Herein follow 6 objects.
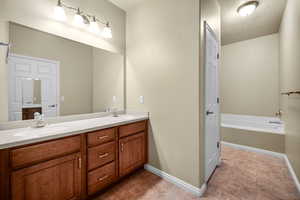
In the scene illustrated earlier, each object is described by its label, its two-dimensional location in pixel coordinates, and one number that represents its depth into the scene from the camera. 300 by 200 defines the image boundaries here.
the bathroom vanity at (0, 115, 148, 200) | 0.99
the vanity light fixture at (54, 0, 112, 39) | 1.58
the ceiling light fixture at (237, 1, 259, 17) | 2.09
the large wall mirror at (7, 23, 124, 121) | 1.40
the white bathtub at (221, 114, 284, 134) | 2.76
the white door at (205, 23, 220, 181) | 1.75
